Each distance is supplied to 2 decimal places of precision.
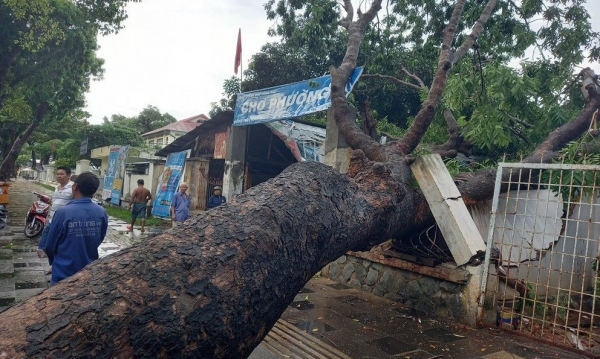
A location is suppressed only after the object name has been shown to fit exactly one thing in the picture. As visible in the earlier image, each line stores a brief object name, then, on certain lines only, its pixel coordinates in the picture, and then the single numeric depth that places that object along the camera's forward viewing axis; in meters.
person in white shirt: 5.22
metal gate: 4.67
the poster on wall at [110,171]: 20.31
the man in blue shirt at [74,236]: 3.36
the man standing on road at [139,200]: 11.13
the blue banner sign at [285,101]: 8.23
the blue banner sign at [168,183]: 14.30
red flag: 12.12
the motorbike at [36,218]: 9.48
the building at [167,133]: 36.78
